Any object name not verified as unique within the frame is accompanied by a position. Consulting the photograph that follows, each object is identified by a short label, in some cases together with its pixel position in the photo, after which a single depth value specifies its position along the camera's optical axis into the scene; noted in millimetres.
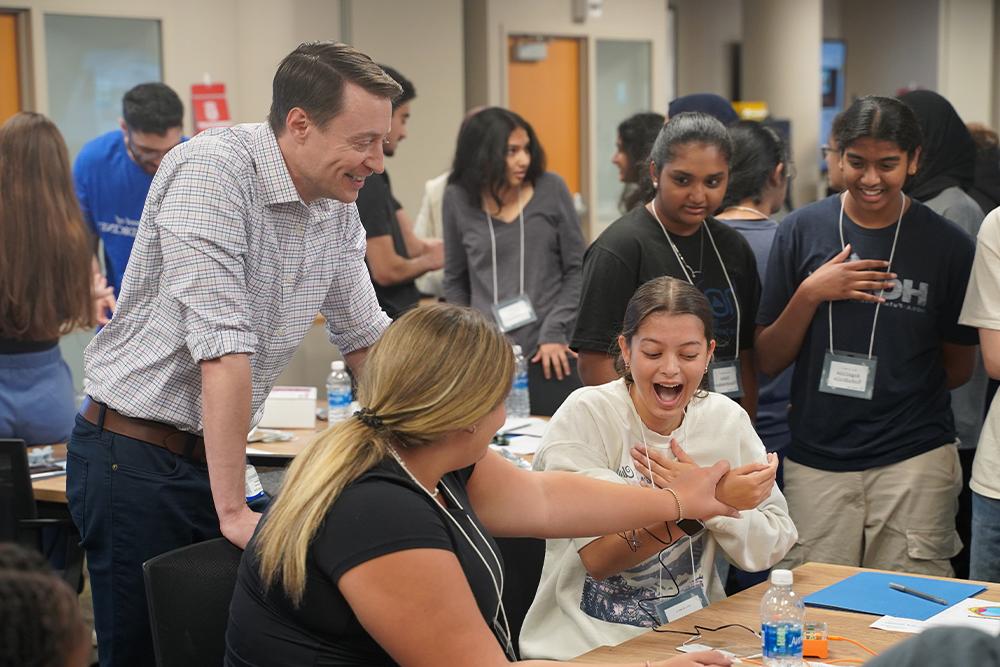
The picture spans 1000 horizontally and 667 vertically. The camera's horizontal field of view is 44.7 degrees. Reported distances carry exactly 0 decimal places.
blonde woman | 1749
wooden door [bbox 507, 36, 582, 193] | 9570
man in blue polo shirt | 4984
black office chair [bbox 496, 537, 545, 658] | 2805
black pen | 2344
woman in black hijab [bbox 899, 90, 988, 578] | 3742
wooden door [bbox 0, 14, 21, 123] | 7082
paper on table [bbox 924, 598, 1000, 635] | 2203
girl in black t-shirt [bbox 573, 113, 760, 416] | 3107
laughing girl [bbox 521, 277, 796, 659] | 2457
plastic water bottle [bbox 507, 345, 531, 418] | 4477
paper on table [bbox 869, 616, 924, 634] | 2205
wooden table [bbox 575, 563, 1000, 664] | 2129
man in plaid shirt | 2270
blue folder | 2305
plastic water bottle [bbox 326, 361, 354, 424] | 4227
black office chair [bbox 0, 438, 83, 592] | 3398
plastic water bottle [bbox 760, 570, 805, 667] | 2006
